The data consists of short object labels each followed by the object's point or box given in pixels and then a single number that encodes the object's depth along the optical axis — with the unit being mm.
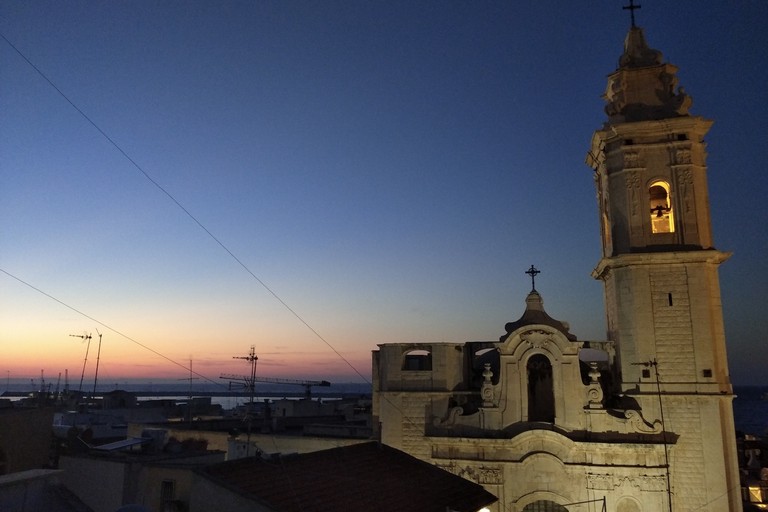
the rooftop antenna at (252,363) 31586
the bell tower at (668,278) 24797
